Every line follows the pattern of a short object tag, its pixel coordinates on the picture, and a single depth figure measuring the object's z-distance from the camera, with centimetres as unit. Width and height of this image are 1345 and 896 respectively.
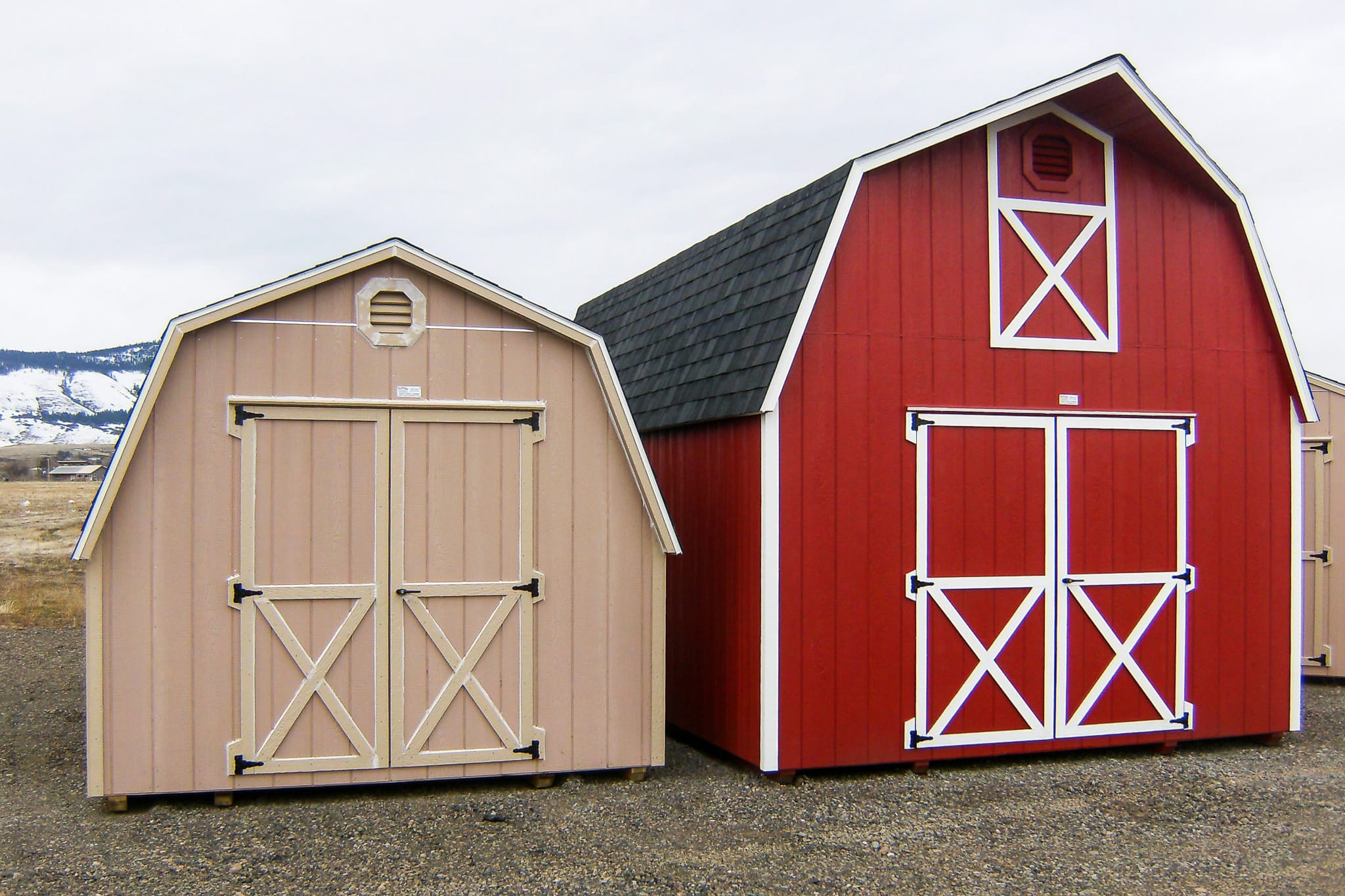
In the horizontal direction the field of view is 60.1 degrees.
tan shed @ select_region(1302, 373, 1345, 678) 1177
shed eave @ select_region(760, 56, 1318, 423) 766
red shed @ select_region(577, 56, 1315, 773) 784
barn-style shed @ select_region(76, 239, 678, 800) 692
